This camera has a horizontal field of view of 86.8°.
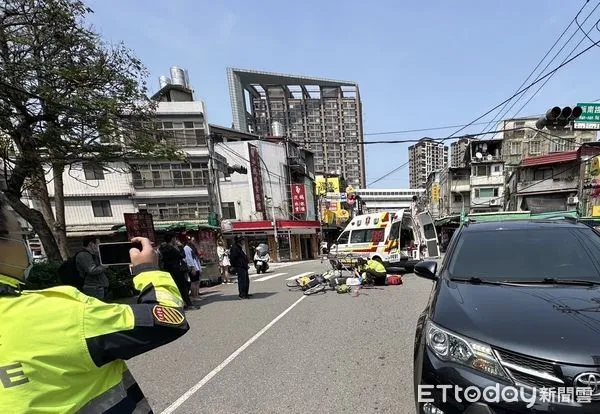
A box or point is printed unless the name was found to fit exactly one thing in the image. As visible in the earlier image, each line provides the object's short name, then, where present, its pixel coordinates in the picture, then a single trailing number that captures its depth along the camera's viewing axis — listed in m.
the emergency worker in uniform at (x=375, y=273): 9.05
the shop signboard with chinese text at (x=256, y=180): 27.38
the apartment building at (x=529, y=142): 35.84
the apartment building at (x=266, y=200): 27.62
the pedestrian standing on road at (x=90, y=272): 4.82
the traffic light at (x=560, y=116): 6.91
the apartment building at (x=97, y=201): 25.31
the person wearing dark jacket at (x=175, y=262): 7.26
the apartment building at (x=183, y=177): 26.12
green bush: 8.01
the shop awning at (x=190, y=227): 12.09
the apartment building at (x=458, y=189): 39.53
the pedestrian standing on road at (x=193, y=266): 8.66
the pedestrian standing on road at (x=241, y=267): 8.42
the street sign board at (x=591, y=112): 7.92
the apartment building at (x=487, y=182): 37.03
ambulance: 12.12
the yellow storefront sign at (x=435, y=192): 48.44
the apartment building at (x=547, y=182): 26.98
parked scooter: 16.22
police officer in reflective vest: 0.93
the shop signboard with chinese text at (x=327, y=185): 41.41
